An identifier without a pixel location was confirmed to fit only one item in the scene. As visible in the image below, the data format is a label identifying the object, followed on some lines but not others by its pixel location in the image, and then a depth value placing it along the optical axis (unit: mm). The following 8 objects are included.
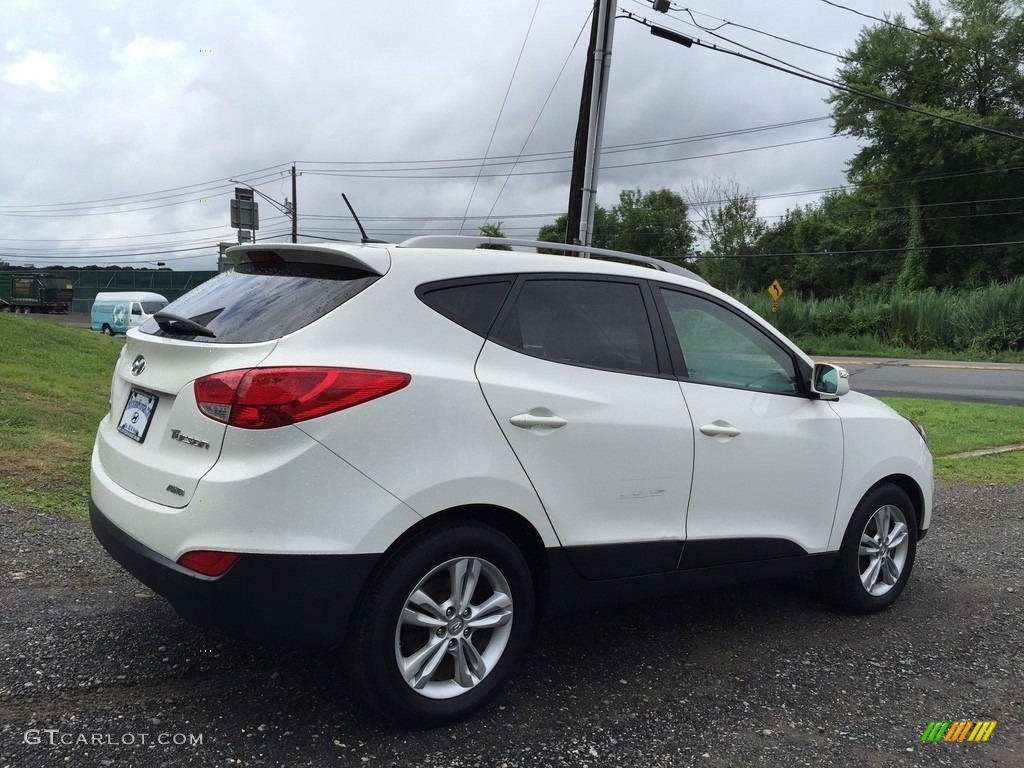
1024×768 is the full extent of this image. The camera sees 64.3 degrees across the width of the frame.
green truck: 54031
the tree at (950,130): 42731
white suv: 2553
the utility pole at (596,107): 11680
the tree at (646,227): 71875
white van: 36062
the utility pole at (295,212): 38950
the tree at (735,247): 57250
